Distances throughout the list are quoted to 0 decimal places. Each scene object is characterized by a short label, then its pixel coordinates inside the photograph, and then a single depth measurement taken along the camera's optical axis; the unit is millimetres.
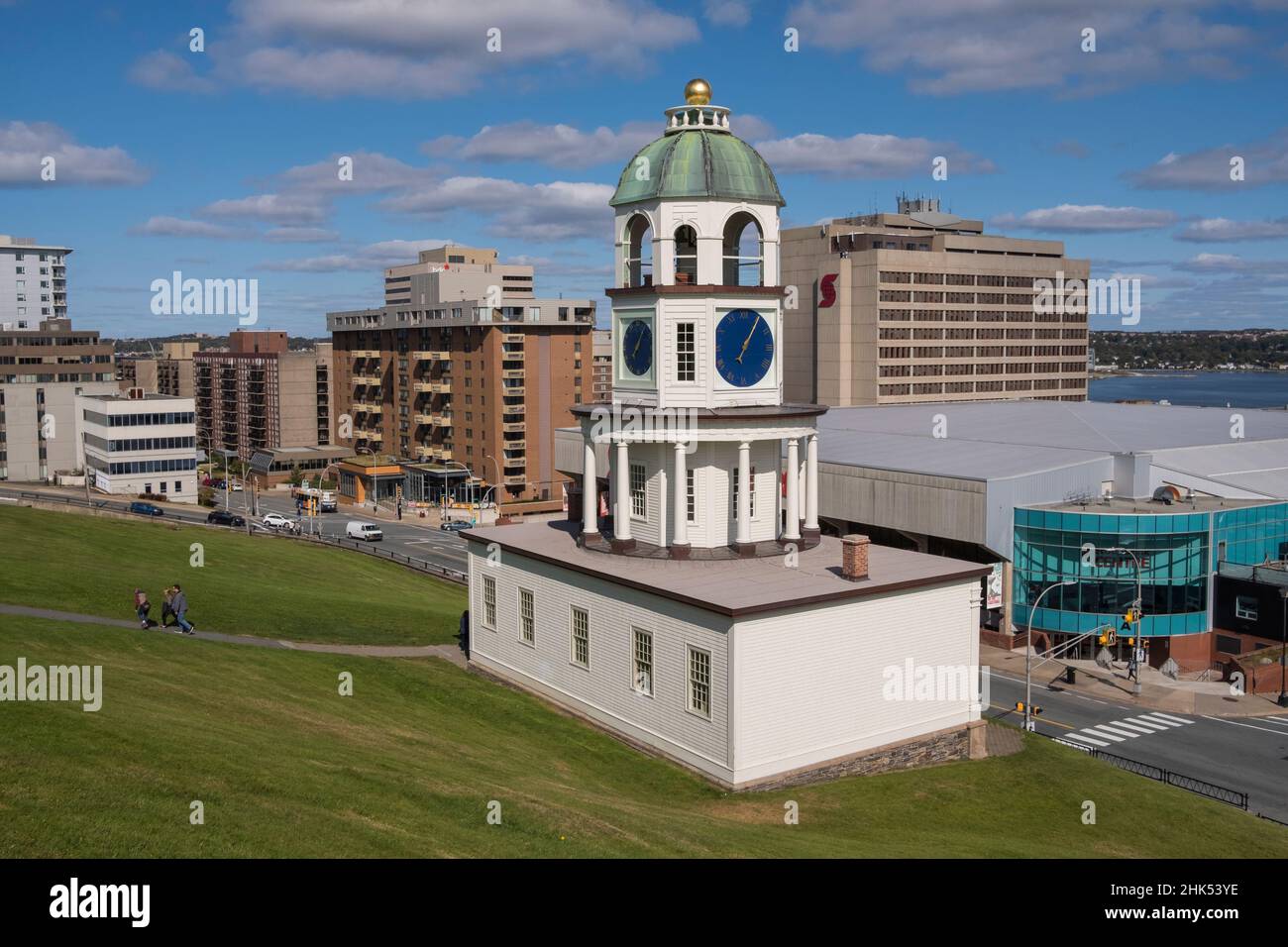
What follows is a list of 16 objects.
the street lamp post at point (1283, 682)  57562
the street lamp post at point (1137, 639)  58656
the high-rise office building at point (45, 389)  147000
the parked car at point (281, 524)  111125
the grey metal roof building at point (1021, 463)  69250
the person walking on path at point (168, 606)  40125
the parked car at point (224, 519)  98938
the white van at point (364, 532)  113938
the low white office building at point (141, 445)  135000
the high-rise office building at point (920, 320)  159250
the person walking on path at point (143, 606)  39031
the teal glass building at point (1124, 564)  66562
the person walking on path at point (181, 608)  39562
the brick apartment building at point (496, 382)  151125
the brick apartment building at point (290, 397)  195375
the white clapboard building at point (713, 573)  32156
